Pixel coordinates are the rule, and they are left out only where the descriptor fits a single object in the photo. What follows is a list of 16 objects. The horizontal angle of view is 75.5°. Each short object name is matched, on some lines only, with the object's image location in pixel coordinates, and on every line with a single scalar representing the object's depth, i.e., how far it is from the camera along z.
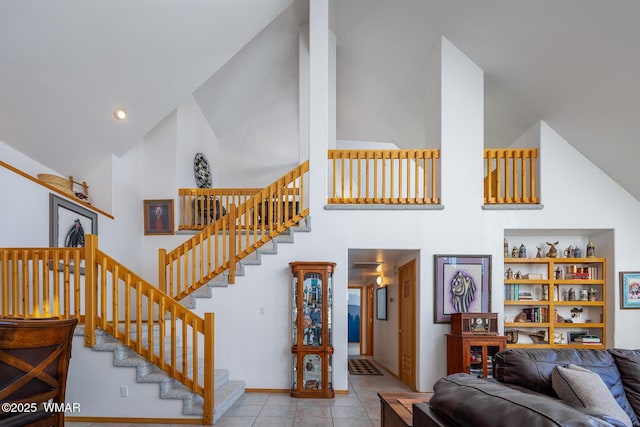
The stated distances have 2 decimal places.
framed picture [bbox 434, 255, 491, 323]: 5.55
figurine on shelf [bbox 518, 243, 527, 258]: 6.00
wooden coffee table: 2.43
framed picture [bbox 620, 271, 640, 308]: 5.55
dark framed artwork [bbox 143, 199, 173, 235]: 7.15
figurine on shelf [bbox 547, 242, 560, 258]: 5.95
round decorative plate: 8.30
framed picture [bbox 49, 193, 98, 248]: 4.92
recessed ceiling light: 5.68
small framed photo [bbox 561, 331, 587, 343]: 5.90
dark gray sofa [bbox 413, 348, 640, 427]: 1.27
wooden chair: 2.46
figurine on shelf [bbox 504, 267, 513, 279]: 5.98
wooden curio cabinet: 5.24
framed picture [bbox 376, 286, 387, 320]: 8.29
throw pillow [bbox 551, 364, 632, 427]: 2.12
